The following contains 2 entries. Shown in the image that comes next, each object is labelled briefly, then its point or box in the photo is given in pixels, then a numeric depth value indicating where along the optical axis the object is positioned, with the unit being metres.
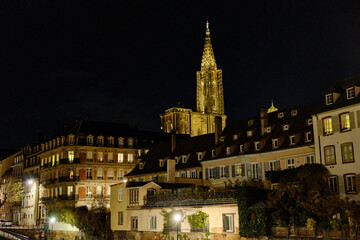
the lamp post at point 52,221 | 61.75
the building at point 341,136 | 38.22
